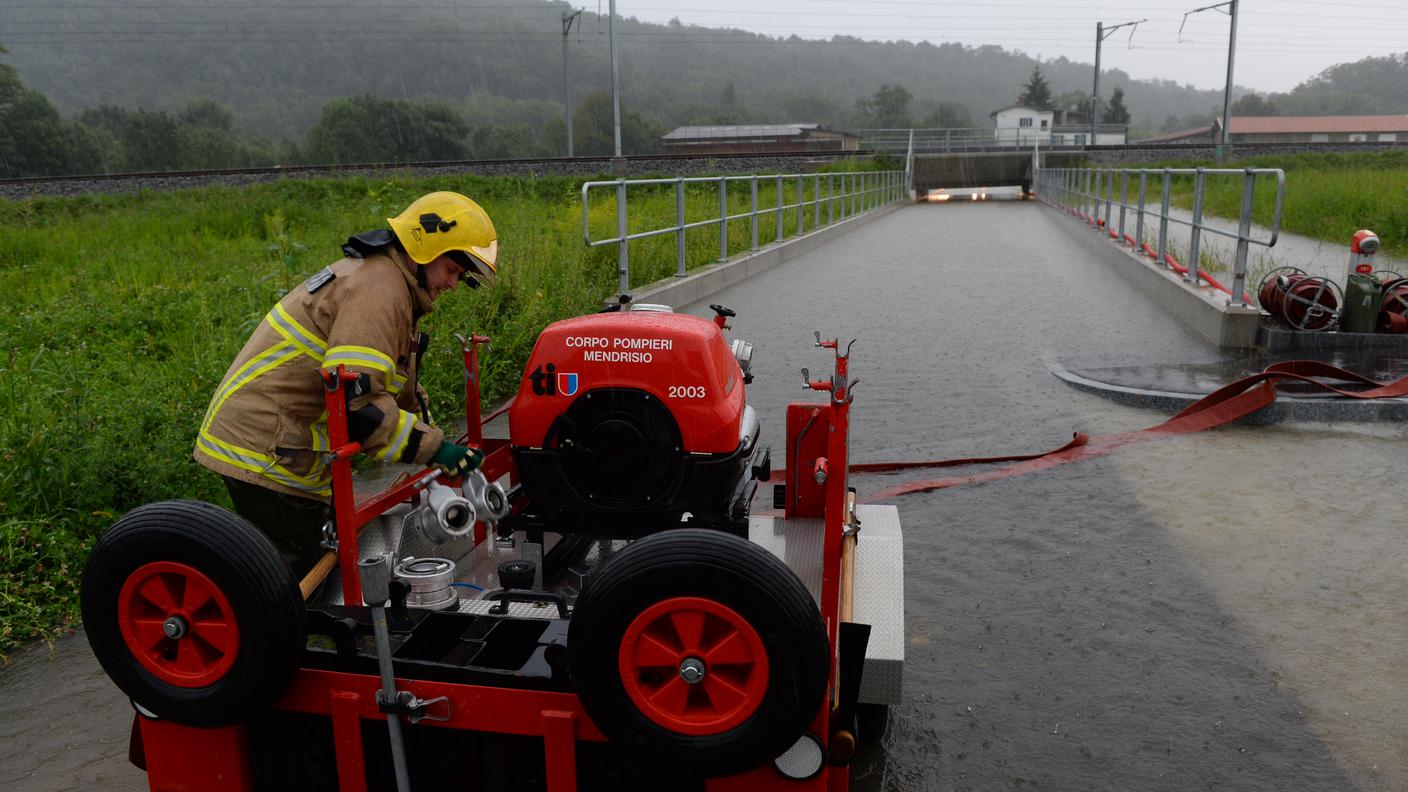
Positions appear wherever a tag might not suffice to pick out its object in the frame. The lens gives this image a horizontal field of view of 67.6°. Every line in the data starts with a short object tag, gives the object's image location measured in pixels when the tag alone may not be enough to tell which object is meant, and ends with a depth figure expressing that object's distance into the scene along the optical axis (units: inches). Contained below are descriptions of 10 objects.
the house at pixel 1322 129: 4018.2
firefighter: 116.0
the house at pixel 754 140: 3034.0
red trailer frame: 95.0
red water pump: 126.6
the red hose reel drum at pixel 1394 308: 330.3
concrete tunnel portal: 1937.7
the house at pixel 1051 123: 3835.4
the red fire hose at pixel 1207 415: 221.1
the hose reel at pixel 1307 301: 326.6
